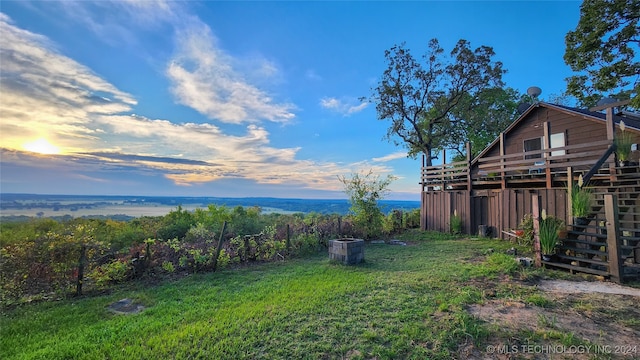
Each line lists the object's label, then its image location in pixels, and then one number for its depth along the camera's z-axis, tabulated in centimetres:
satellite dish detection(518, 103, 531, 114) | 1378
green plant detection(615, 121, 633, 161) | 715
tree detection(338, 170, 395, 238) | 1107
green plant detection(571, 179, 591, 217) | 600
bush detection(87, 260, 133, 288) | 532
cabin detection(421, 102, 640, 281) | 570
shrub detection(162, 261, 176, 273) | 616
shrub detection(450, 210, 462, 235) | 1141
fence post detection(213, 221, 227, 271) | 659
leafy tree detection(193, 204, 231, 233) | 1062
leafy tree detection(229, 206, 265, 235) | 1016
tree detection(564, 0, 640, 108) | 923
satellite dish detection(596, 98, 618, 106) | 1083
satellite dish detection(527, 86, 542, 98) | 1360
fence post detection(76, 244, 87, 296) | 504
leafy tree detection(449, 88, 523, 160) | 1822
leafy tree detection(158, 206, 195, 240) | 1002
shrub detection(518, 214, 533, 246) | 710
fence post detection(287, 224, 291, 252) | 826
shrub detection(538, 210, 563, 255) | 582
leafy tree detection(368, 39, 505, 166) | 1758
